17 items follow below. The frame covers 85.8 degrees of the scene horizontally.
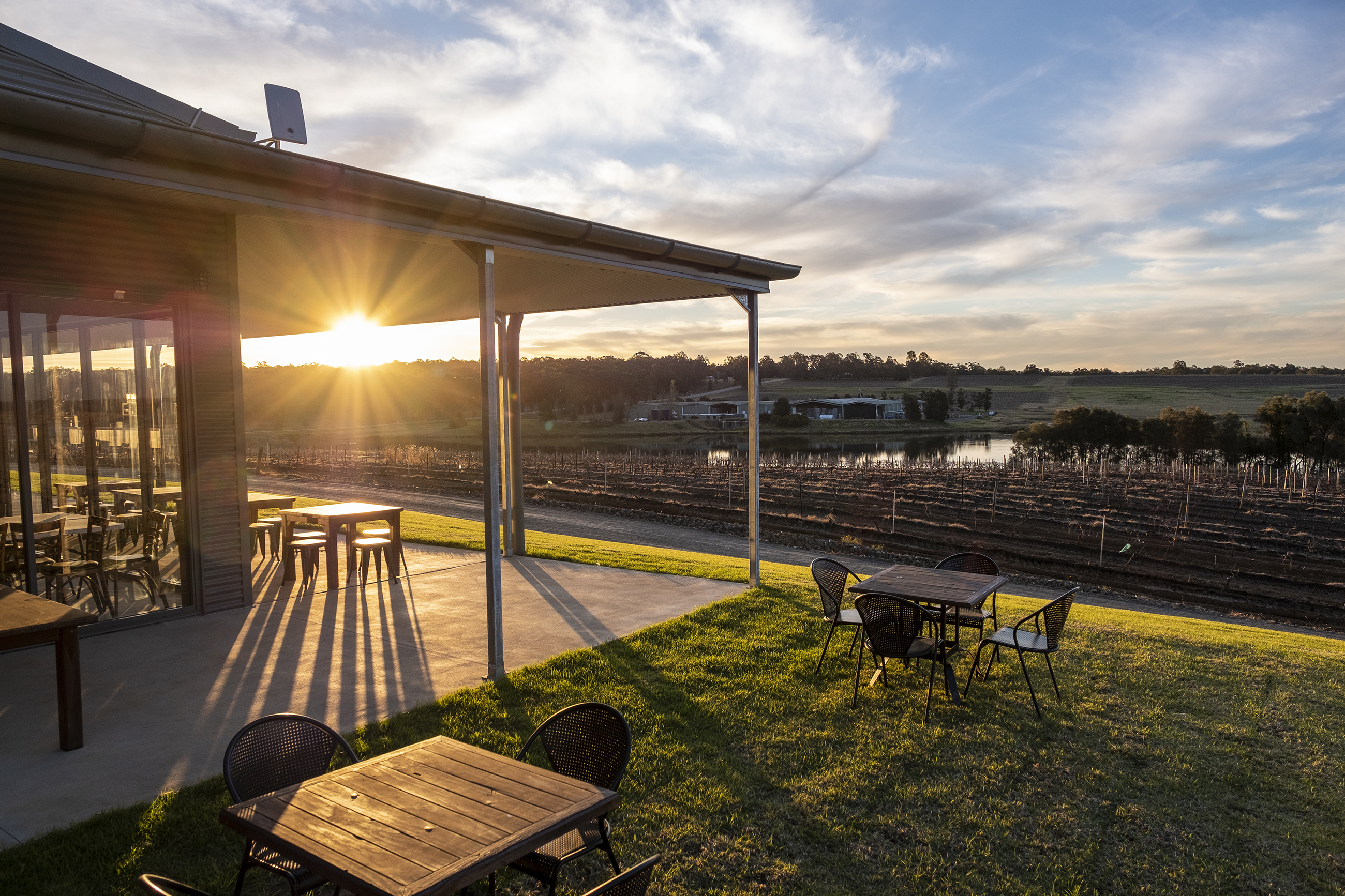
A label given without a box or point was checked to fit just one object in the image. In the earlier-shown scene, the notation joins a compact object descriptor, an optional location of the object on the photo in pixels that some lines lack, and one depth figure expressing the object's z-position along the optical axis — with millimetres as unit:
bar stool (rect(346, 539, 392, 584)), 7207
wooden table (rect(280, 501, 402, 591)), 7223
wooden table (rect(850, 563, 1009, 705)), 4410
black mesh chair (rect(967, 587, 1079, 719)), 4332
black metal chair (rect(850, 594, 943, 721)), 4141
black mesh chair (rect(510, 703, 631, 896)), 2193
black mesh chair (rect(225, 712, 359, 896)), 2139
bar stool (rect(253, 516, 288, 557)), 8445
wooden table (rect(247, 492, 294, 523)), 8539
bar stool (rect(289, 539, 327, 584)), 7133
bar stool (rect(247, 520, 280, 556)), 8375
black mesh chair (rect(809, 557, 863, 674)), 4875
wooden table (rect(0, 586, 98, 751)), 3441
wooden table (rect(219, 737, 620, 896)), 1641
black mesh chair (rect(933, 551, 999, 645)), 4875
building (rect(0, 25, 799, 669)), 4469
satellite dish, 4195
